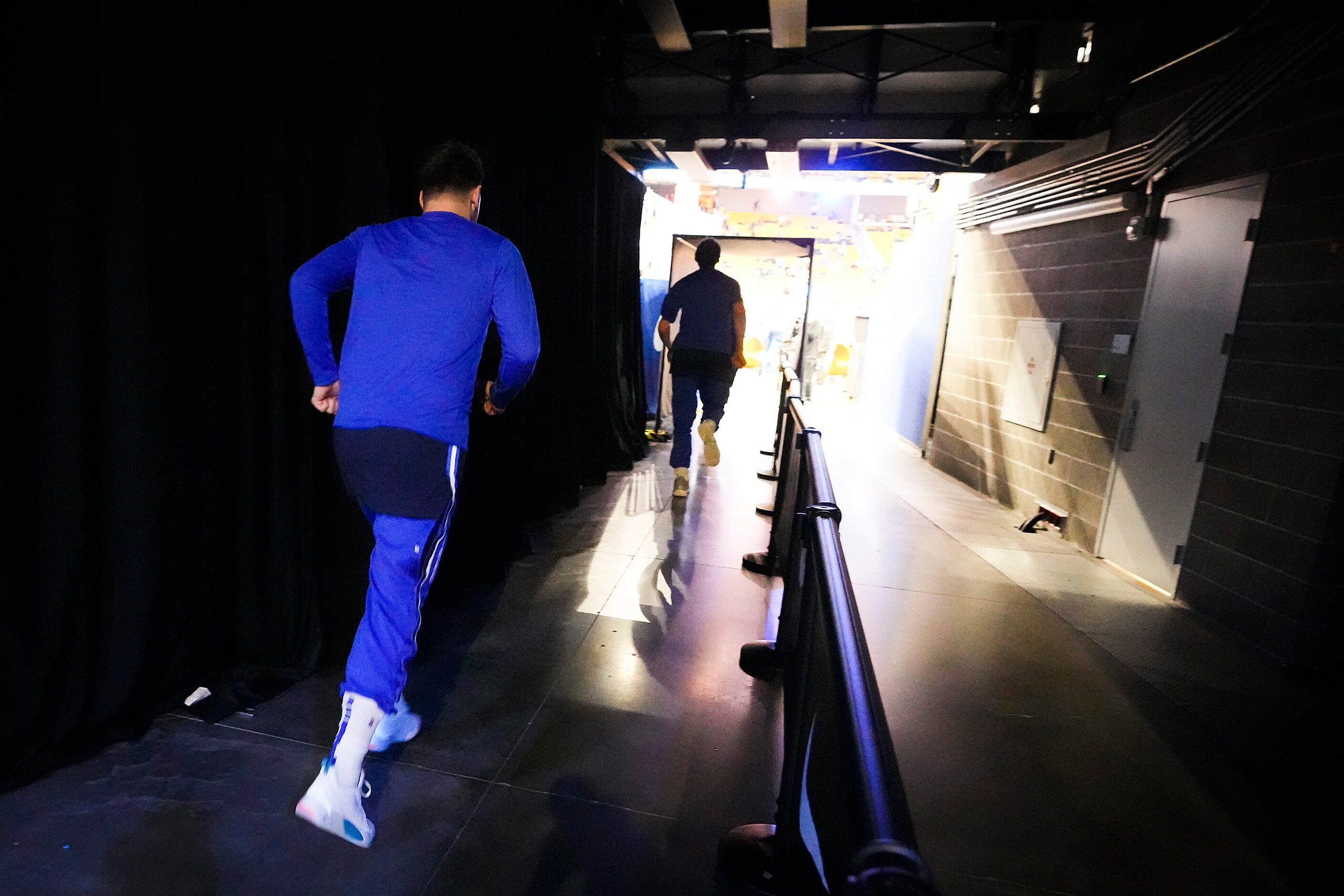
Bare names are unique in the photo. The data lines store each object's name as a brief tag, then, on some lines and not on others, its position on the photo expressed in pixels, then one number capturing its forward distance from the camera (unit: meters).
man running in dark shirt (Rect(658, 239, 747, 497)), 5.10
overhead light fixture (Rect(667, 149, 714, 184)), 6.89
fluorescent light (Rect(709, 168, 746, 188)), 8.43
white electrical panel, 5.47
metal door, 3.79
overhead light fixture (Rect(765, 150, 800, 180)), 6.75
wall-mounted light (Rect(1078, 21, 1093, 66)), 4.58
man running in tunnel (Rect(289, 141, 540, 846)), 1.75
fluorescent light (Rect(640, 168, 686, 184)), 7.34
